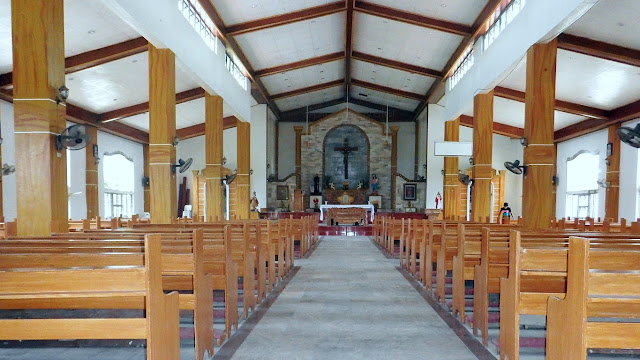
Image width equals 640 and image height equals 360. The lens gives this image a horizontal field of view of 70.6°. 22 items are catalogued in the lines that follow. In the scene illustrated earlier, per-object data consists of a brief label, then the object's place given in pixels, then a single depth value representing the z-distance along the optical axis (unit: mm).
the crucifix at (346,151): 22141
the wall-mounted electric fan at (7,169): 9767
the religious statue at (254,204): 18375
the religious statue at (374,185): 22484
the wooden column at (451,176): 15406
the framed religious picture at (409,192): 21766
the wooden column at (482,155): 11141
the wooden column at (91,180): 14484
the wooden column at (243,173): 15352
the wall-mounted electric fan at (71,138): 5379
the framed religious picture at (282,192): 21750
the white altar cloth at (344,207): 16917
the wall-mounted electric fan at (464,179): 12641
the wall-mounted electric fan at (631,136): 6590
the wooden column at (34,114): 5191
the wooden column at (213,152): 12312
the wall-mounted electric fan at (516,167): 8177
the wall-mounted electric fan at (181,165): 8704
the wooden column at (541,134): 7867
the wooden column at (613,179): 13133
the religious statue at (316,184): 22488
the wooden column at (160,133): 8469
